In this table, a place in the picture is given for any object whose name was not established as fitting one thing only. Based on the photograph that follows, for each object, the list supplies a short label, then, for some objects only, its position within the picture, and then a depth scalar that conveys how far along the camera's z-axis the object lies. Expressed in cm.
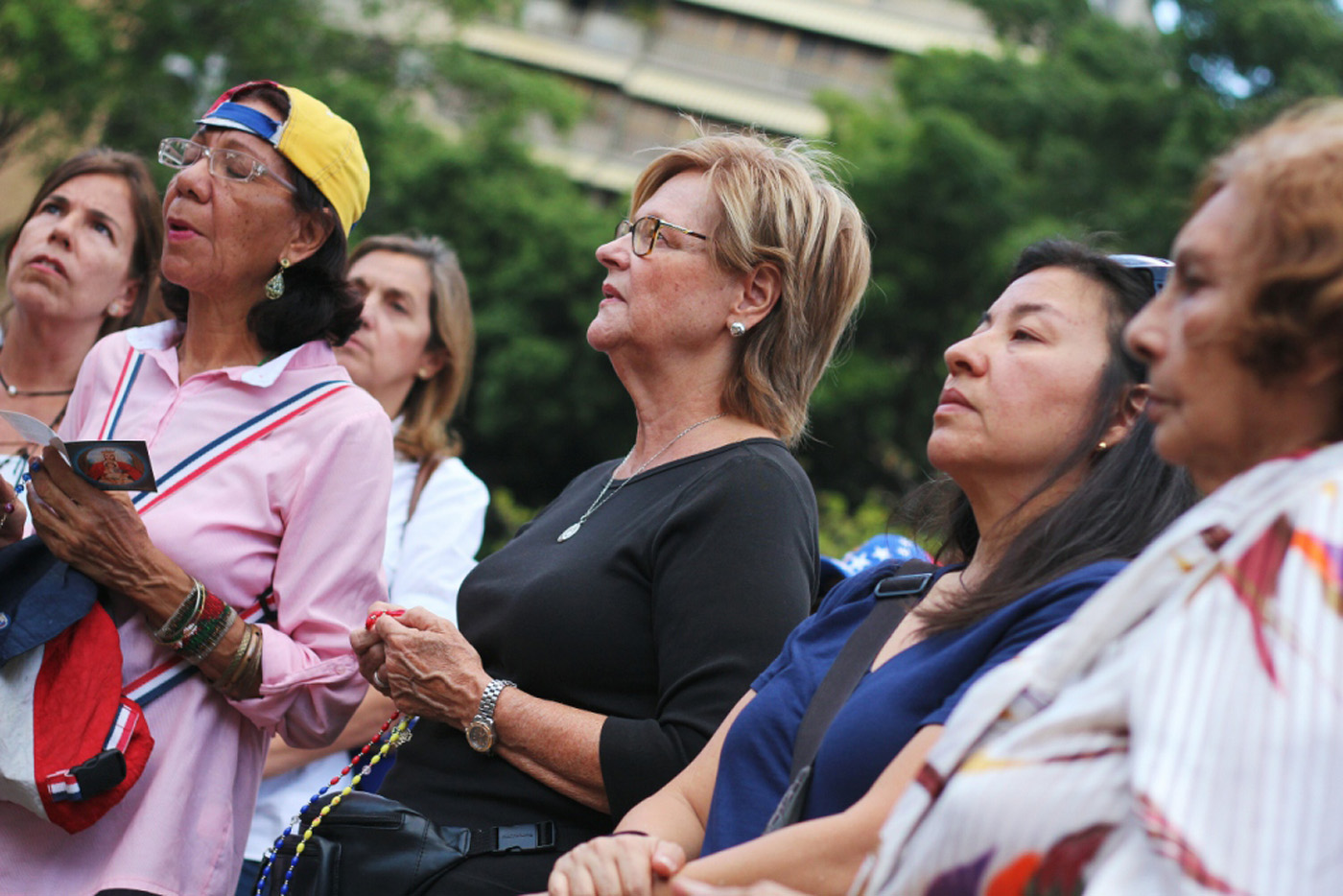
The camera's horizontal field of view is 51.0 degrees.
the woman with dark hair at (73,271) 401
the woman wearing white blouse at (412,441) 404
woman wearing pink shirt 289
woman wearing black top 269
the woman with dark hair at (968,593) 214
